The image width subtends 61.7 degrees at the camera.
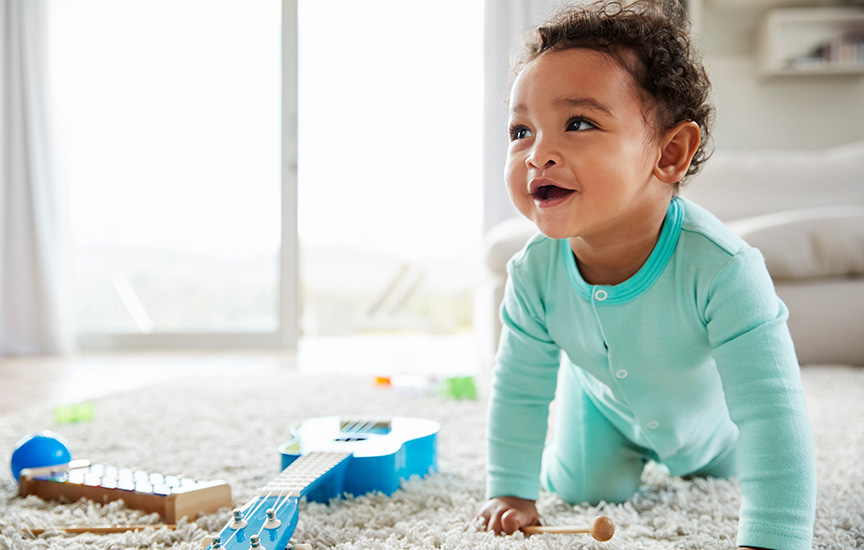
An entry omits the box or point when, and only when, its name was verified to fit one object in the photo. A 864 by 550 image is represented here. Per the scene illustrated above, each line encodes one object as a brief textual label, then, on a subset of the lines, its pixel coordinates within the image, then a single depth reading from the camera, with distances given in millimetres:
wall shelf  2996
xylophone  797
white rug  736
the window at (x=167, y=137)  3209
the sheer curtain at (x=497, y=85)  3092
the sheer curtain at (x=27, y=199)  3023
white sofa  1831
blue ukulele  633
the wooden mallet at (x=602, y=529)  685
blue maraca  943
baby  658
